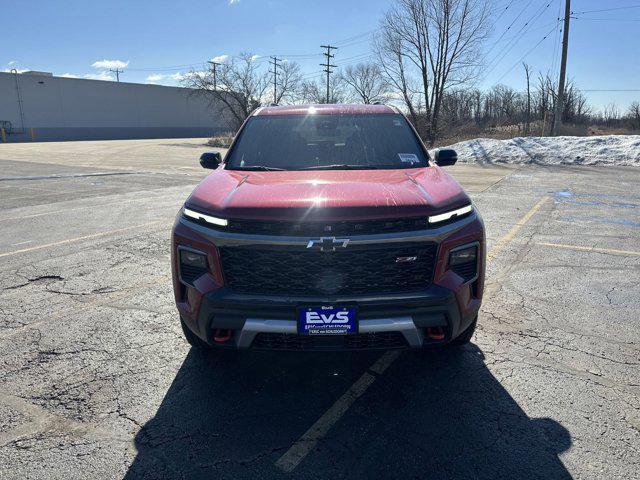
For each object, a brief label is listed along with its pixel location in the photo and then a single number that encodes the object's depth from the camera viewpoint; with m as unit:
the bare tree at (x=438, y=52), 31.66
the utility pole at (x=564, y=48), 23.23
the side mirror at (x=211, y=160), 4.41
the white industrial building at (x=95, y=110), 52.44
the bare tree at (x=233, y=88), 47.75
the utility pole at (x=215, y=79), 48.09
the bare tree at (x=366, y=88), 53.37
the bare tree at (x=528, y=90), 51.75
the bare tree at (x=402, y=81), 33.79
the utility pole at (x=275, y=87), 54.53
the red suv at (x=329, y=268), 2.59
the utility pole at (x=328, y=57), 61.02
